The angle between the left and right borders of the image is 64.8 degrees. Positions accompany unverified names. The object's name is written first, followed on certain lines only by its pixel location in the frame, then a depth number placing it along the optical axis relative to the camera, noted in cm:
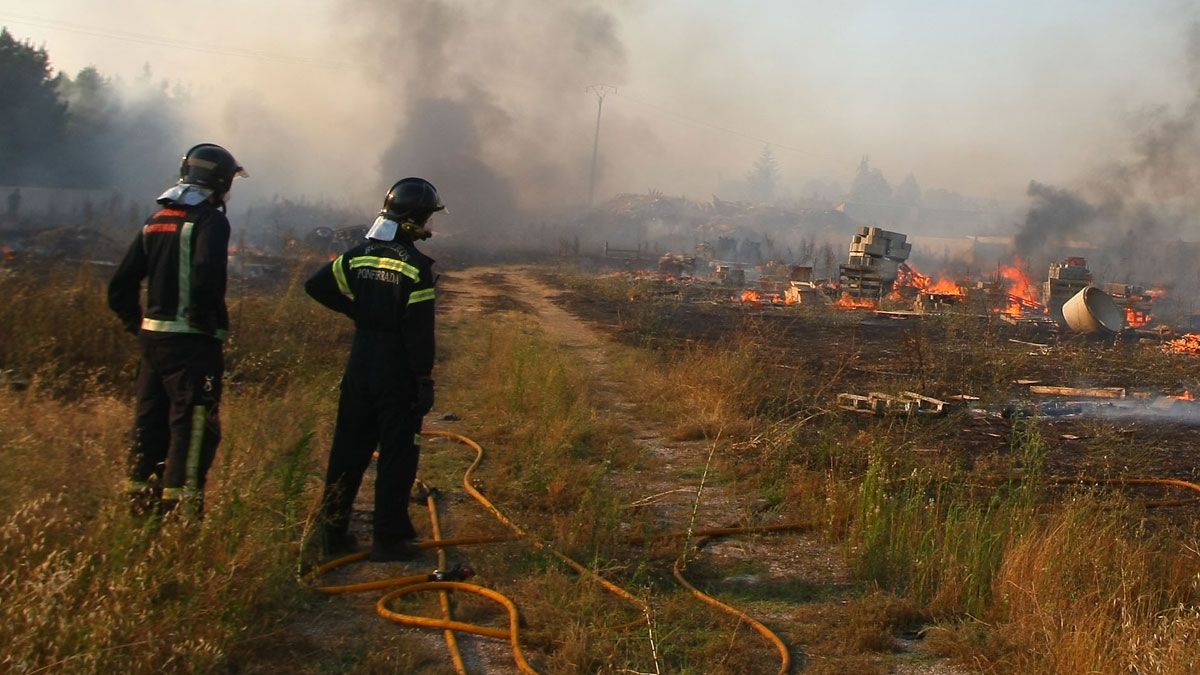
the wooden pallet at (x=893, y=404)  885
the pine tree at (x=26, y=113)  3788
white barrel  1895
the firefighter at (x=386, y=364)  491
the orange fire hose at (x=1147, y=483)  654
